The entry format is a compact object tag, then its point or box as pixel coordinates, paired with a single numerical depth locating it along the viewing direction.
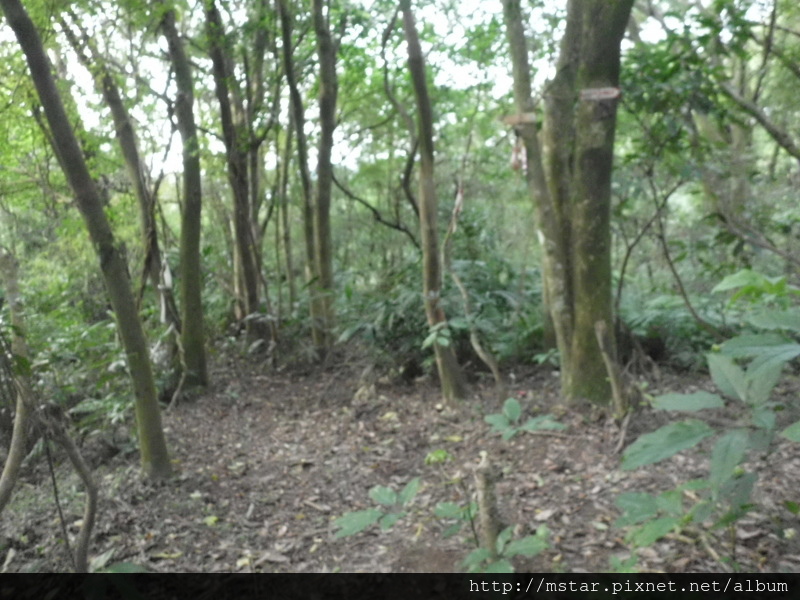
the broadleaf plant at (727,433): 2.29
